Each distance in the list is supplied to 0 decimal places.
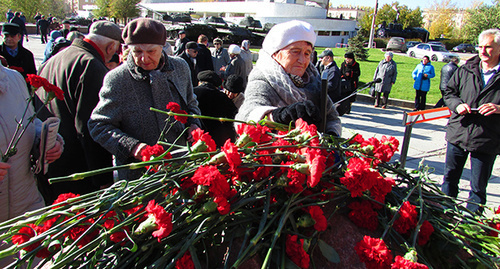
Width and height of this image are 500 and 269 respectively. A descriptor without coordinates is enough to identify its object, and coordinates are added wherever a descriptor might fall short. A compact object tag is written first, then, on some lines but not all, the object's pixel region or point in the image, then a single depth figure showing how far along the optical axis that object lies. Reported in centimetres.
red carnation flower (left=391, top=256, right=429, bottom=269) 92
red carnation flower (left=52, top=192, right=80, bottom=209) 102
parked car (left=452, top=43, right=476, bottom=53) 3412
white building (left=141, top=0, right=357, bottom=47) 3934
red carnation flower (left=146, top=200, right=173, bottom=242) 85
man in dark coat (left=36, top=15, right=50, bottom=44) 1987
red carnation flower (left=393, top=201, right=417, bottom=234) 112
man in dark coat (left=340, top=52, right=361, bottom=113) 754
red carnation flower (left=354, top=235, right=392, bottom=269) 97
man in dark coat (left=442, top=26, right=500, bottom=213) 318
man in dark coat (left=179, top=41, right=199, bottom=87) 720
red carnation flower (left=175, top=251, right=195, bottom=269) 88
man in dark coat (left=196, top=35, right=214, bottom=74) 739
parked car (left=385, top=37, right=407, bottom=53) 3234
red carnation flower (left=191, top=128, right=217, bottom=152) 111
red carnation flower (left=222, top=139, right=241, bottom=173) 96
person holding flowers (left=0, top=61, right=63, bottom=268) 174
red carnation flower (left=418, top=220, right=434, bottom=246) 114
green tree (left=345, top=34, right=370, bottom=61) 2192
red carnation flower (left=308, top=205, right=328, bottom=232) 103
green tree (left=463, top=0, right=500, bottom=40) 3975
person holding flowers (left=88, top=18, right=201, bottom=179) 202
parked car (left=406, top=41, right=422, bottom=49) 3334
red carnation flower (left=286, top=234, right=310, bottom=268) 95
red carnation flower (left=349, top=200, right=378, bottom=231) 116
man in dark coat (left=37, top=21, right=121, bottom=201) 252
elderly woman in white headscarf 188
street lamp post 3372
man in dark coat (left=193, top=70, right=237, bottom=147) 321
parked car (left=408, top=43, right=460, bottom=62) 2609
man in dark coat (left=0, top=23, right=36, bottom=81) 530
